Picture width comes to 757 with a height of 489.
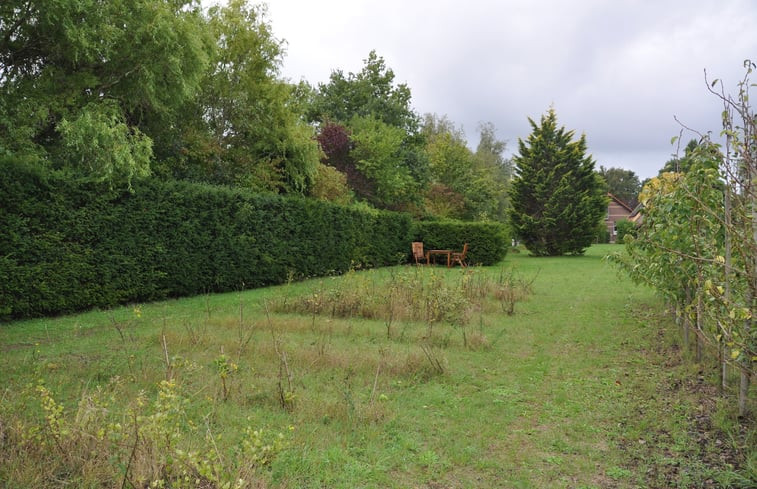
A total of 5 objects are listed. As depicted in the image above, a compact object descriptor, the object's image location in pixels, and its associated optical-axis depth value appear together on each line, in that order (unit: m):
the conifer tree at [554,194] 24.06
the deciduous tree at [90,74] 8.70
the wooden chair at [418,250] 19.40
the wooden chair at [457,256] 18.20
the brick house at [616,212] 57.53
